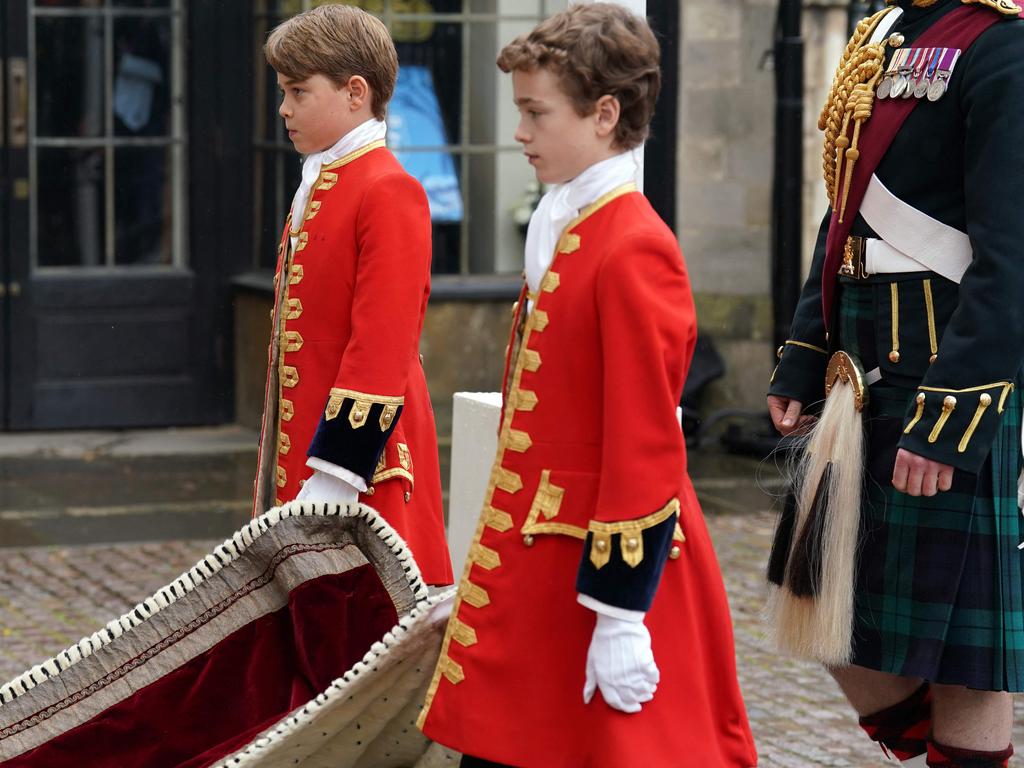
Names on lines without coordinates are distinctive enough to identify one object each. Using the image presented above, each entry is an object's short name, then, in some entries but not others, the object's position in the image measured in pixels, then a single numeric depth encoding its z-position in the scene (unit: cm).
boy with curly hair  536
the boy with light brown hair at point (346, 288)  724
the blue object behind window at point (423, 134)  1811
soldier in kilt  618
